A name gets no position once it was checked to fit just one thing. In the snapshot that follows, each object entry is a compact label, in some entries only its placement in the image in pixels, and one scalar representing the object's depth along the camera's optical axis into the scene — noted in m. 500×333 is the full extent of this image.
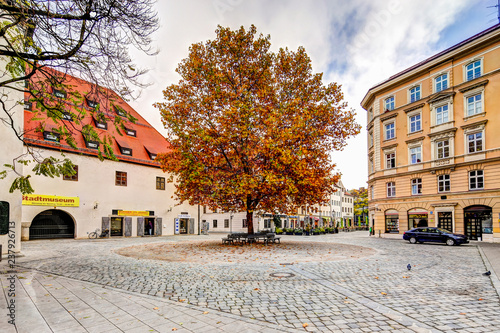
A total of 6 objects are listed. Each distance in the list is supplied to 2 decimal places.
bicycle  30.64
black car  23.81
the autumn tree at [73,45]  5.41
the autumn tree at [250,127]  18.91
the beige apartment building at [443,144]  28.17
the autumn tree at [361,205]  88.44
